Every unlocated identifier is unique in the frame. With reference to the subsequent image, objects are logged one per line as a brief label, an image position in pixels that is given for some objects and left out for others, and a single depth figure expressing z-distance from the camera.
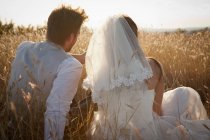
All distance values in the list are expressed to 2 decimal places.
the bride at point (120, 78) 3.08
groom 2.81
